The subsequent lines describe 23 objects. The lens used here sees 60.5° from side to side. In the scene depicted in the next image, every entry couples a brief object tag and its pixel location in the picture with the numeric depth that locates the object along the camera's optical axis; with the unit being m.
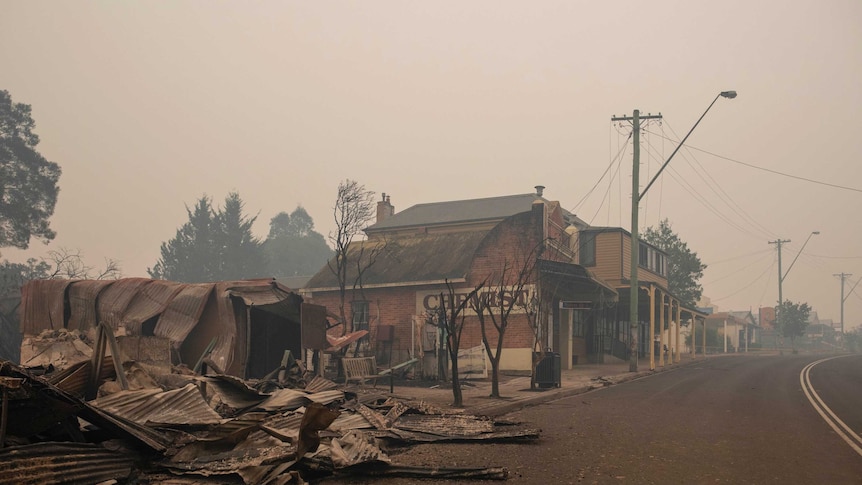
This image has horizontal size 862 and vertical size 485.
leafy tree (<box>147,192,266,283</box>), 66.25
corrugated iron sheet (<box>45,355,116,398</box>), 9.83
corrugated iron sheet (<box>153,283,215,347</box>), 16.89
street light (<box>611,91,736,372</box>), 29.58
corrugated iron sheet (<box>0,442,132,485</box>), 6.30
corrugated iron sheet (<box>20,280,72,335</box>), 17.30
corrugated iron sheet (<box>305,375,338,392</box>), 13.64
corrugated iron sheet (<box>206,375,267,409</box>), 11.16
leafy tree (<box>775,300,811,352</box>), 85.69
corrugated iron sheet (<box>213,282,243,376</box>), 16.78
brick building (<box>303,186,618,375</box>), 27.53
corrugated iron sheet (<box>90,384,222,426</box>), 9.13
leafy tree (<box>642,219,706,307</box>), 65.12
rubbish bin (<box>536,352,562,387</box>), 20.34
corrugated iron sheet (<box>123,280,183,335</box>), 16.84
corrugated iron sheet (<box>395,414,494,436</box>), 11.13
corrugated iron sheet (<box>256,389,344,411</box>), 11.10
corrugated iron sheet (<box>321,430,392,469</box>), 8.25
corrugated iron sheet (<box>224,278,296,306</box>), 17.12
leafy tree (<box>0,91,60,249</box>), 38.00
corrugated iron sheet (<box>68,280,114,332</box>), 17.28
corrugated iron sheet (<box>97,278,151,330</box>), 17.00
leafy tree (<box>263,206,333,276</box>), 88.31
